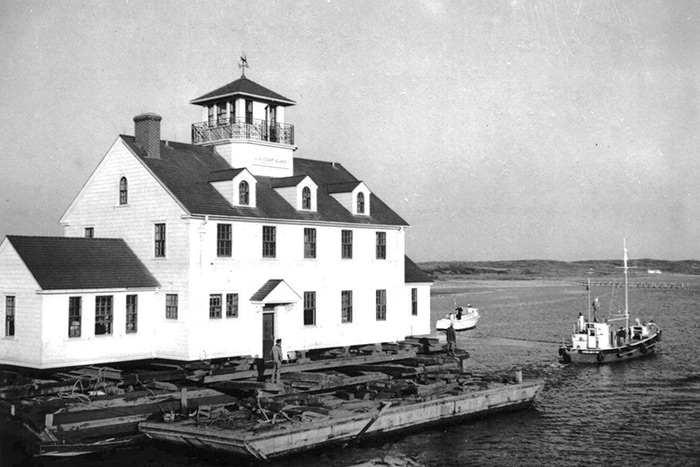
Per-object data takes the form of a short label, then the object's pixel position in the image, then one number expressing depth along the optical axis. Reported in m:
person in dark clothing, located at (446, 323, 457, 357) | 44.49
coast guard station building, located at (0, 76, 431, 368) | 34.97
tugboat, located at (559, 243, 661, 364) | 55.88
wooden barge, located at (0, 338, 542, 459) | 26.97
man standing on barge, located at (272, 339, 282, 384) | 32.66
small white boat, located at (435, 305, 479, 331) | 80.19
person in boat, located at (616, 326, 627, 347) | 60.14
